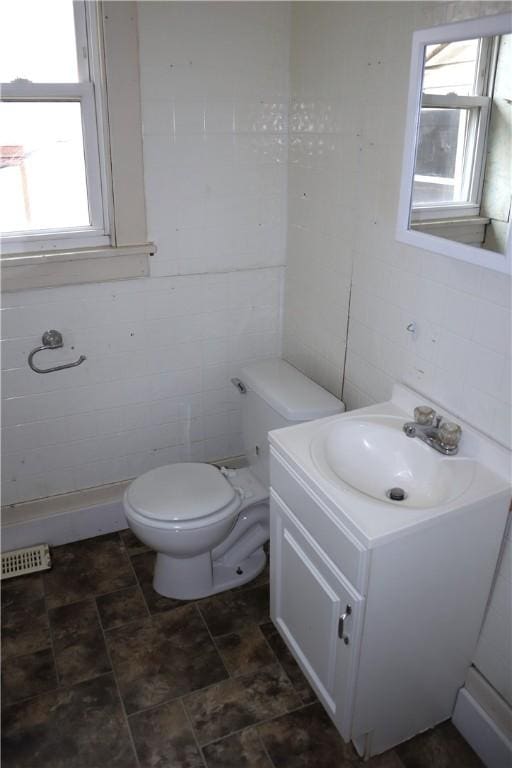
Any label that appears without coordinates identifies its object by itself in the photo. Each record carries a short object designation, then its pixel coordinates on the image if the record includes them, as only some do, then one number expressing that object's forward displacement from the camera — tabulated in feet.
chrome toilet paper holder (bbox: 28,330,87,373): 7.26
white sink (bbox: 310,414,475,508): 5.22
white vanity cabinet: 4.75
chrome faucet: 5.31
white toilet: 6.70
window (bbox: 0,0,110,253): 6.47
